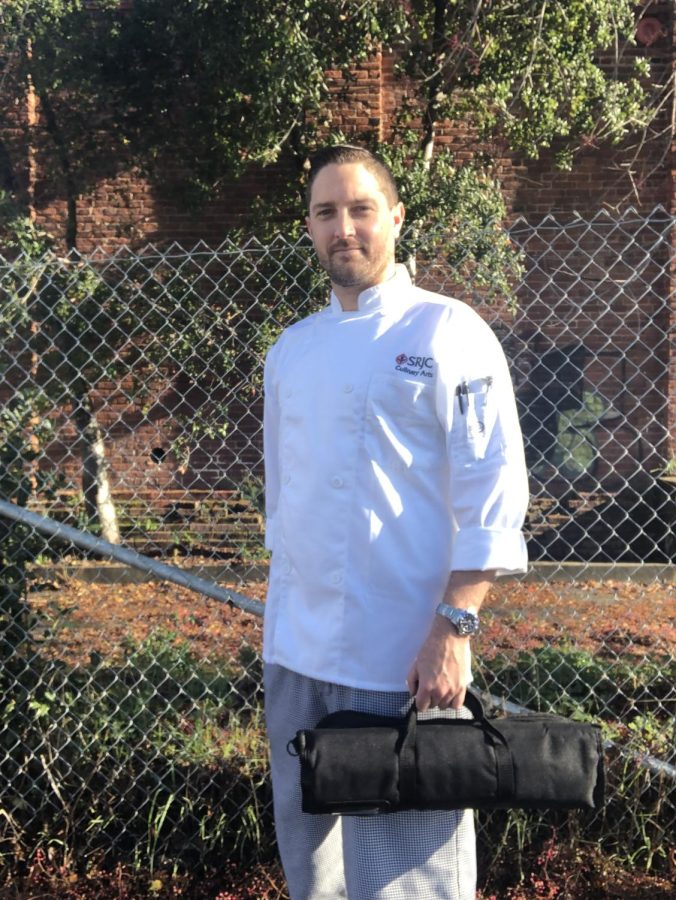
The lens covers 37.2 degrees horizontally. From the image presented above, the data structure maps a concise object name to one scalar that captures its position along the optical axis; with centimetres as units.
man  203
